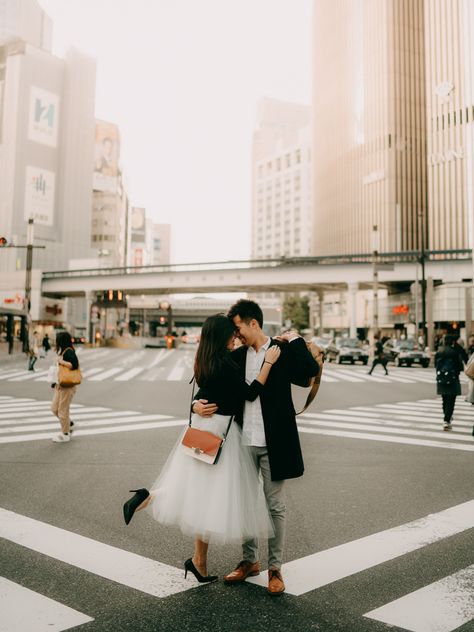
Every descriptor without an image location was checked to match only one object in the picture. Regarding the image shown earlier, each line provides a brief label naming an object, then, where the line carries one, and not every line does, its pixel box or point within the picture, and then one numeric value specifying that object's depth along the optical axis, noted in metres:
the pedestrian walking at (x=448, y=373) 9.60
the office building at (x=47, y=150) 84.56
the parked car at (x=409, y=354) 31.97
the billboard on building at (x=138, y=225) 150.50
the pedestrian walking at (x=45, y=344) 33.06
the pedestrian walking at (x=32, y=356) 22.45
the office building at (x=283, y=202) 146.38
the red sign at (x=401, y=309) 60.91
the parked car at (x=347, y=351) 34.41
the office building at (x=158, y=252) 193.88
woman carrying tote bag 8.32
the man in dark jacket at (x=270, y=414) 3.46
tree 87.44
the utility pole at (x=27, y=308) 32.91
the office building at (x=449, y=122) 71.75
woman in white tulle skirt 3.32
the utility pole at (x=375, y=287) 34.88
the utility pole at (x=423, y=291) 36.51
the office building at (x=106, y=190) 104.38
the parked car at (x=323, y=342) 38.62
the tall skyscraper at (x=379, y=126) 82.38
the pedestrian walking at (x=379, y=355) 23.14
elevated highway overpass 44.62
